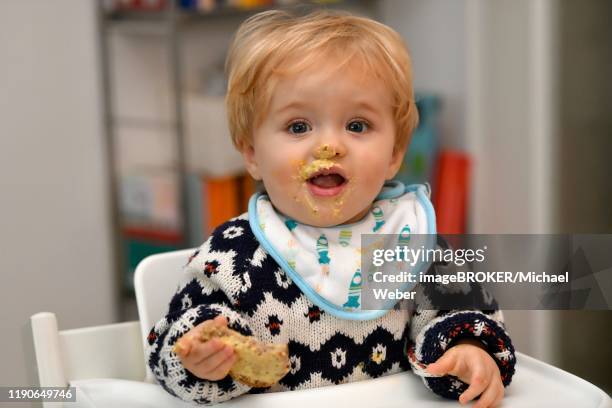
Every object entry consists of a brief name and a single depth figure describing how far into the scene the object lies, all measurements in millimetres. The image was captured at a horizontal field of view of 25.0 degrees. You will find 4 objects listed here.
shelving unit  1913
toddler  1014
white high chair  969
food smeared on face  1012
